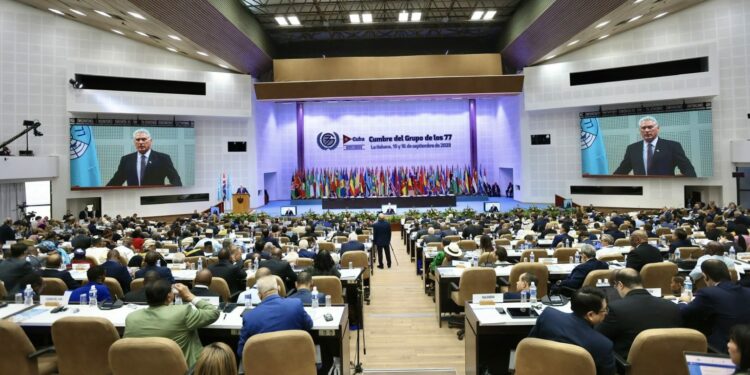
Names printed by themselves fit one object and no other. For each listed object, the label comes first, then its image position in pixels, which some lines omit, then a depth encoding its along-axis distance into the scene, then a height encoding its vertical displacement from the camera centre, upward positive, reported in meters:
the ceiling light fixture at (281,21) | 20.21 +7.54
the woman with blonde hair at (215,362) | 2.26 -0.79
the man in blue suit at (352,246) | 8.67 -1.00
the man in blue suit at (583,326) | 3.06 -0.93
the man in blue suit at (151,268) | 6.03 -0.92
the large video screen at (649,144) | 18.83 +1.60
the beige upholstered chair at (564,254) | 7.63 -1.09
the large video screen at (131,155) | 19.58 +1.76
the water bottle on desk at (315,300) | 4.57 -1.03
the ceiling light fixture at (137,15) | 15.14 +5.74
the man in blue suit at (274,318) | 3.65 -0.96
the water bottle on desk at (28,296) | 4.93 -1.00
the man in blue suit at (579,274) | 5.63 -1.05
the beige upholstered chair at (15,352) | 3.61 -1.15
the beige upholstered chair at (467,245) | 9.37 -1.12
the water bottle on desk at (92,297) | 4.87 -1.01
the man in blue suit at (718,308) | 3.69 -0.97
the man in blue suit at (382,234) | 11.34 -1.04
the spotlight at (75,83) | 19.02 +4.52
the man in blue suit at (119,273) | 6.30 -1.00
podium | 21.78 -0.41
